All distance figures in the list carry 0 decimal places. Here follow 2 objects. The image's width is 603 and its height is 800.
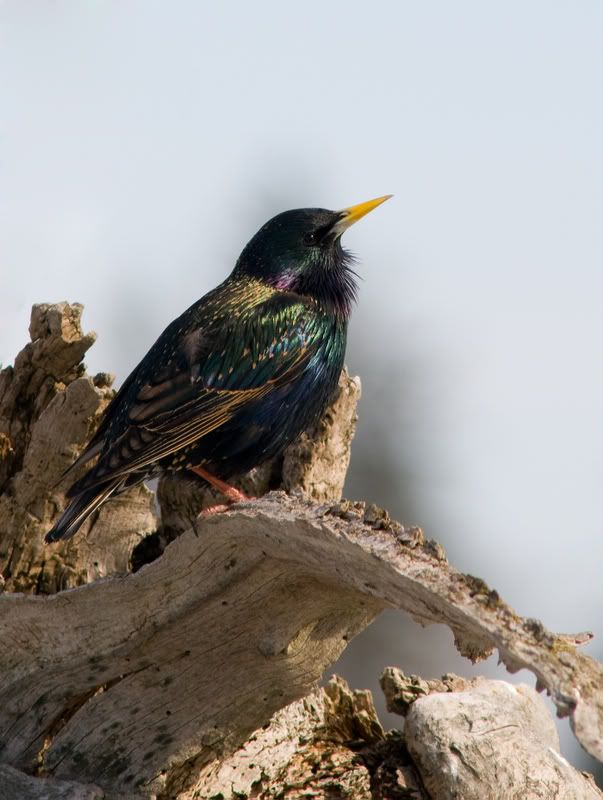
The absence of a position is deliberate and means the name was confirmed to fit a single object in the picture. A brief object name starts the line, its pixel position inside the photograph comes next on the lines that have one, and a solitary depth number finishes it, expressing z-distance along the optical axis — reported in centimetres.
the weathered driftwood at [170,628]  914
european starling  1084
